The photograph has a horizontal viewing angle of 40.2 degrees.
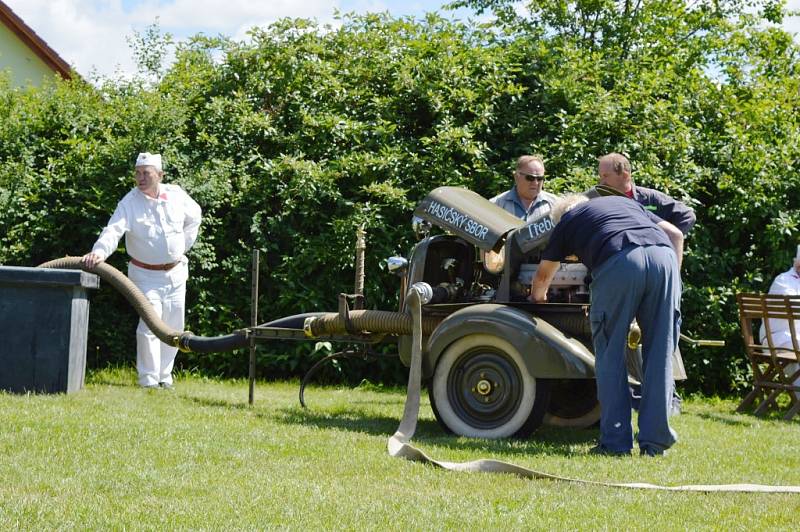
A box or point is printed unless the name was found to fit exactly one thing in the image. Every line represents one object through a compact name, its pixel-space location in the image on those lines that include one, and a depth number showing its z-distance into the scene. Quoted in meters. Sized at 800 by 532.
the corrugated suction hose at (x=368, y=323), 7.64
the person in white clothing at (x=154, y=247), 9.80
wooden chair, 9.34
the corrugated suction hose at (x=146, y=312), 8.95
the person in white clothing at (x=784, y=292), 10.10
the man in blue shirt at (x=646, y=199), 7.22
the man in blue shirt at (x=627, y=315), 6.57
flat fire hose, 5.39
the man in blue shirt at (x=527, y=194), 8.28
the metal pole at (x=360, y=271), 8.40
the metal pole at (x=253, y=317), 8.62
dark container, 8.75
